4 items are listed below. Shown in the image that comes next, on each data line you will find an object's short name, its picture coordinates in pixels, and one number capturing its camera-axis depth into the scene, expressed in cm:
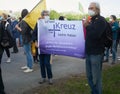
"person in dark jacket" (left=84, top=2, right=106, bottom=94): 348
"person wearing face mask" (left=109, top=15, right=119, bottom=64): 674
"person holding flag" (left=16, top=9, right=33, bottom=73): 561
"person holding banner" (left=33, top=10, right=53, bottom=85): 468
